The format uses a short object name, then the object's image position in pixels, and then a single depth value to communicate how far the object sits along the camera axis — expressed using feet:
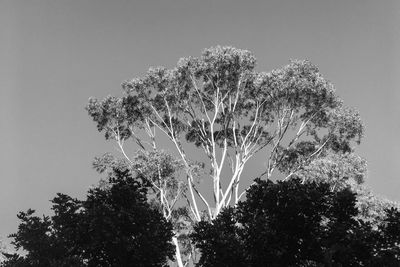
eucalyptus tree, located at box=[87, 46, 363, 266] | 111.45
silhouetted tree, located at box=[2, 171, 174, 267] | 59.16
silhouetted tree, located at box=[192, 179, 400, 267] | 54.34
